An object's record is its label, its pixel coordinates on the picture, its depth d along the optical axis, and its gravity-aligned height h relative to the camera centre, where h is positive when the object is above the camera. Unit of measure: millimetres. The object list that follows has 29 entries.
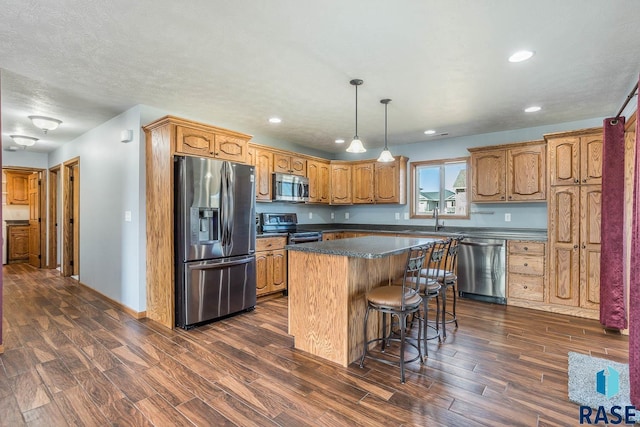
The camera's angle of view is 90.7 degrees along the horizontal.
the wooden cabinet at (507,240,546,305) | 4031 -804
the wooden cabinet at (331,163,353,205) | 6195 +487
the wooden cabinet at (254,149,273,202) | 4785 +574
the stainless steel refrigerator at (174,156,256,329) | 3355 -331
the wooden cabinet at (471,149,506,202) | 4617 +503
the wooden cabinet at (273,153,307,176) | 5102 +775
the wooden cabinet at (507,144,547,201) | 4336 +504
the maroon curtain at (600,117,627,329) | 3275 -192
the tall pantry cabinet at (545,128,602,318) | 3688 -123
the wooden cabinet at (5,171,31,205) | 7633 +572
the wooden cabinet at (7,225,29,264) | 7289 -759
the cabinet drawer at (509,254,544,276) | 4039 -723
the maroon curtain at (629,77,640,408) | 1939 -567
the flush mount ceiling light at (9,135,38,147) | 5129 +1185
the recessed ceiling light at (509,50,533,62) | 2500 +1240
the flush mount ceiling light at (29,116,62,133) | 4137 +1175
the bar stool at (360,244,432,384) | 2342 -709
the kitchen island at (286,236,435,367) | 2549 -711
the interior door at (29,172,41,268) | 6863 -200
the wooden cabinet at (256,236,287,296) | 4406 -800
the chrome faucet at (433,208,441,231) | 5411 -157
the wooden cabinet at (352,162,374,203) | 5992 +531
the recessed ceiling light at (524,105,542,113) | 3791 +1225
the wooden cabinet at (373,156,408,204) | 5719 +521
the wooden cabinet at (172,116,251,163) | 3428 +811
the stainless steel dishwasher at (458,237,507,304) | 4293 -839
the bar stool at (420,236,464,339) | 3039 -648
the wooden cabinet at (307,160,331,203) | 5793 +549
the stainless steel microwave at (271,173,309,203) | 5023 +367
